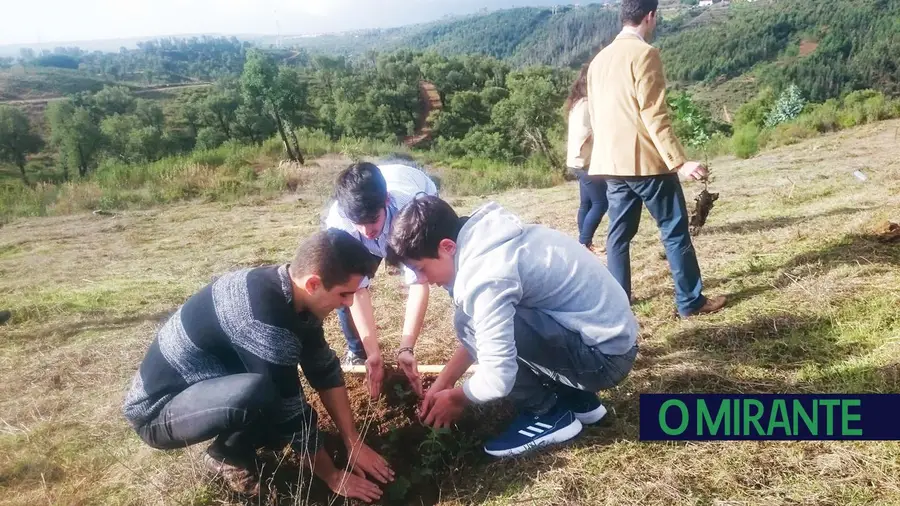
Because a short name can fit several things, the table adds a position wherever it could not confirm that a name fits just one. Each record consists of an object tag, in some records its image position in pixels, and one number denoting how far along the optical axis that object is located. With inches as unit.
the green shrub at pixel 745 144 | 396.5
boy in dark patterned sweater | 61.2
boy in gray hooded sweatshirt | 60.2
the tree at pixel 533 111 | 1053.2
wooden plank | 96.0
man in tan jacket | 91.4
